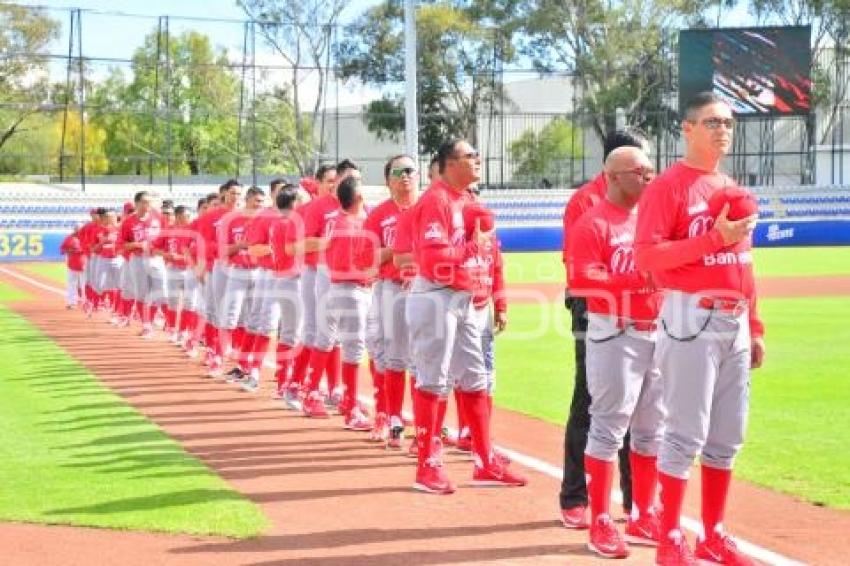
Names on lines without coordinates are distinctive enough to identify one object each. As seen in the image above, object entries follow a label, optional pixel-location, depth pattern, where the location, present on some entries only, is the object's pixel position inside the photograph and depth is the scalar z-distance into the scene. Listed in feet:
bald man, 21.43
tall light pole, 72.13
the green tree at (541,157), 194.70
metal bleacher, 152.15
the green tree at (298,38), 178.19
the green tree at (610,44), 192.03
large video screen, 156.25
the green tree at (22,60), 198.59
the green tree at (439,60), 188.14
